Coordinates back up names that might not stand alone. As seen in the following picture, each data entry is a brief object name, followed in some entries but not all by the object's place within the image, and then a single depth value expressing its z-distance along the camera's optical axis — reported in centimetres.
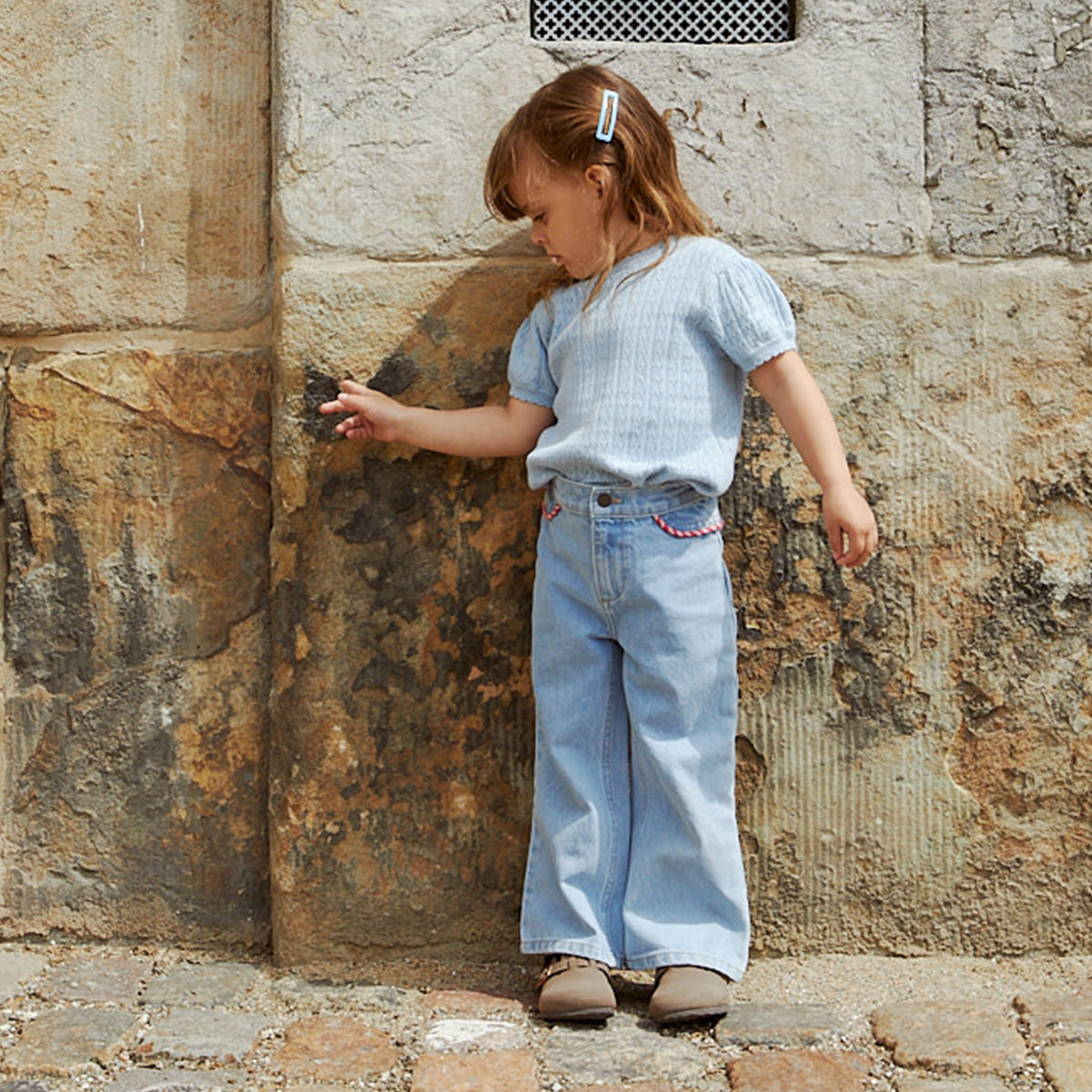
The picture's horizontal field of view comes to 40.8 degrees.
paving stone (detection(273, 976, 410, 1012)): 229
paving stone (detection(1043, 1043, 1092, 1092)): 195
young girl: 219
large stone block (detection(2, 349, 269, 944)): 252
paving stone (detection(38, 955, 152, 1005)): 231
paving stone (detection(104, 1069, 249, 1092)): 196
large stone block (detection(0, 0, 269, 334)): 250
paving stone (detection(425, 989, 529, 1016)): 226
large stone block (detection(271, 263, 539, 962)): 240
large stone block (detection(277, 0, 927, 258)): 237
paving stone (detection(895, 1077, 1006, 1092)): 196
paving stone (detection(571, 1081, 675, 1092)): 195
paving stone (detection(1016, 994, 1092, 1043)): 211
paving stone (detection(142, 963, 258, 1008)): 230
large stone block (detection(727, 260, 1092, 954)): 240
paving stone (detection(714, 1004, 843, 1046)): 213
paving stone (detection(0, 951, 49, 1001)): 234
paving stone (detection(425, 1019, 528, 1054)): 211
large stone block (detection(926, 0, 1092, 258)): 239
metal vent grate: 243
